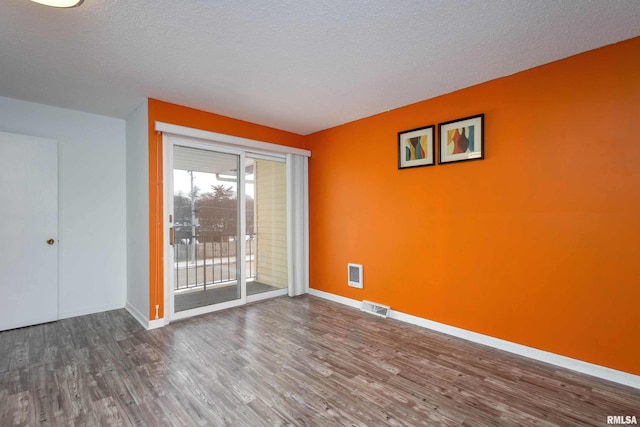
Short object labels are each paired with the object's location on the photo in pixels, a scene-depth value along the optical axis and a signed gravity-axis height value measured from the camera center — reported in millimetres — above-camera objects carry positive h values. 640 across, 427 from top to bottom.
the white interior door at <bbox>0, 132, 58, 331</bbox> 3258 -159
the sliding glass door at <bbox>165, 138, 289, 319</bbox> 3602 -168
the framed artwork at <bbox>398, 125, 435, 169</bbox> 3283 +756
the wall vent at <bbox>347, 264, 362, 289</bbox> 4023 -832
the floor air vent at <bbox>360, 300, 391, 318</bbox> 3655 -1189
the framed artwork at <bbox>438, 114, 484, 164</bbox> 2922 +754
